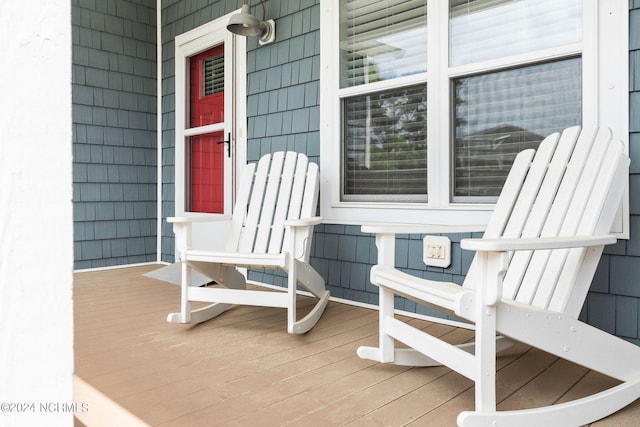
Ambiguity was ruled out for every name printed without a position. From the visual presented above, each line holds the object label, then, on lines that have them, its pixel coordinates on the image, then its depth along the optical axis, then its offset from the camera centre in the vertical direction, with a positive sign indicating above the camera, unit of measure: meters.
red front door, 4.42 +0.63
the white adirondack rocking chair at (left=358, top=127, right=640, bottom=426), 1.42 -0.26
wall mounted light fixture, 3.39 +1.30
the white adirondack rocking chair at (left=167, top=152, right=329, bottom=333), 2.47 -0.21
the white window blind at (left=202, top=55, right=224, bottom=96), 4.41 +1.22
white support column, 0.41 -0.01
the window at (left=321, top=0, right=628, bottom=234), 2.27 +0.61
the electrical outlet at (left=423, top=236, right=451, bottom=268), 2.74 -0.25
